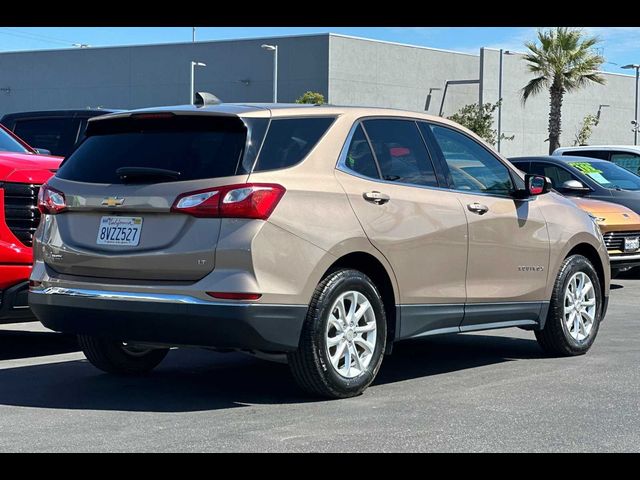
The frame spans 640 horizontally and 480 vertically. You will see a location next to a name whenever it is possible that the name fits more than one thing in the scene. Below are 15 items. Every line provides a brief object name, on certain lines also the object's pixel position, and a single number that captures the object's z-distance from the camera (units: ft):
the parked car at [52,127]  38.42
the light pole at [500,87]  164.03
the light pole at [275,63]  146.76
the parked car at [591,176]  48.04
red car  25.16
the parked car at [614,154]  59.62
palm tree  133.59
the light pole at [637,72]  173.44
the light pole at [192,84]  160.08
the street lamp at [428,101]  172.19
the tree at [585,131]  168.62
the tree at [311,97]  143.90
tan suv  19.84
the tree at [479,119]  148.09
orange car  44.16
